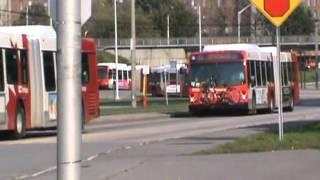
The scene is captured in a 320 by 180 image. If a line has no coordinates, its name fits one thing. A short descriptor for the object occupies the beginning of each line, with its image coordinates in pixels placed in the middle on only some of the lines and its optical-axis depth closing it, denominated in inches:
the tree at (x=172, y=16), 6304.1
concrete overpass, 5521.7
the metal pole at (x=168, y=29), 5839.1
